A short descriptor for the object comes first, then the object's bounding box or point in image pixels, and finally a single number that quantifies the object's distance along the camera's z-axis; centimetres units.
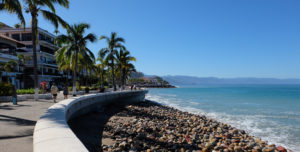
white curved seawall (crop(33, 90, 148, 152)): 315
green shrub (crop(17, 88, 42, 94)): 2018
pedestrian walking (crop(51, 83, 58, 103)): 1473
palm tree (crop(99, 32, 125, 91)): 3248
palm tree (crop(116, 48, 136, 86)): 3975
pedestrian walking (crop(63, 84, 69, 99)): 1695
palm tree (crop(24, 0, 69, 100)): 1614
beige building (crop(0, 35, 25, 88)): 2797
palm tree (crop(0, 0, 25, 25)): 1168
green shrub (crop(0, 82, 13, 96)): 1634
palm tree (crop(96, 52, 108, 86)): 3281
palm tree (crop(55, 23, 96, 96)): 2440
